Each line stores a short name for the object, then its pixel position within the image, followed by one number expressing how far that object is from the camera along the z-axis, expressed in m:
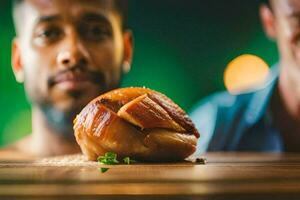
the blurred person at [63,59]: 0.81
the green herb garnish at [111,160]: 0.34
